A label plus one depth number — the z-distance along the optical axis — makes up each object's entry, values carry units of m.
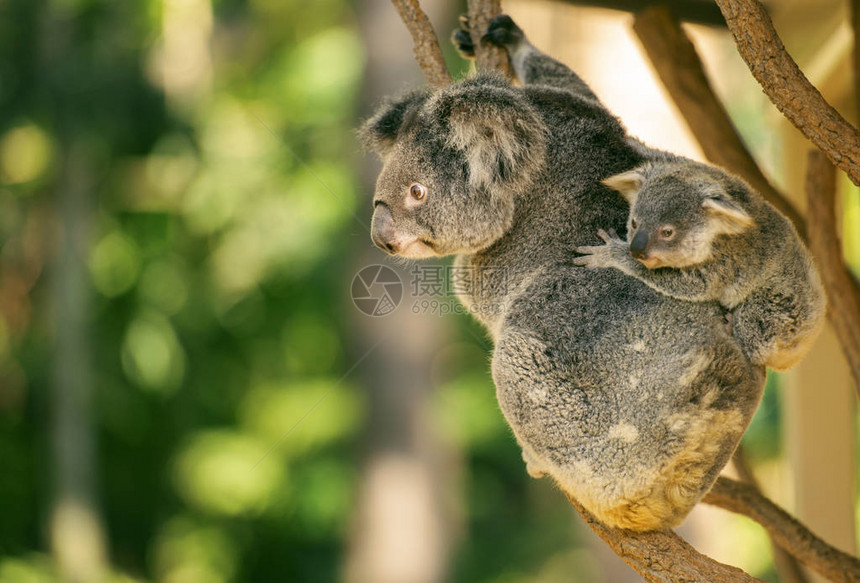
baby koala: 3.78
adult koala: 4.04
